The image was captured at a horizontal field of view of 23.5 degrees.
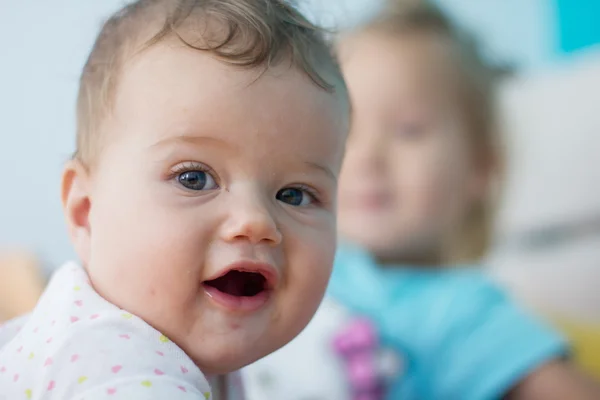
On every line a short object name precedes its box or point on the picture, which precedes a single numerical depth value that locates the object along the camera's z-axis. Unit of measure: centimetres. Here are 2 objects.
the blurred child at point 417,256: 89
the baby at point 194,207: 56
